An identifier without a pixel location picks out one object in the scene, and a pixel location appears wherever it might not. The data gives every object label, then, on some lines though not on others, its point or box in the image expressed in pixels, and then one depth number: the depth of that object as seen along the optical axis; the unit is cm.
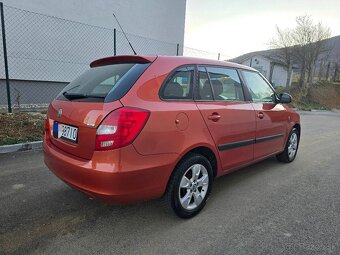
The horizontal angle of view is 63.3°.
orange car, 231
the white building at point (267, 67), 3422
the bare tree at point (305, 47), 2350
